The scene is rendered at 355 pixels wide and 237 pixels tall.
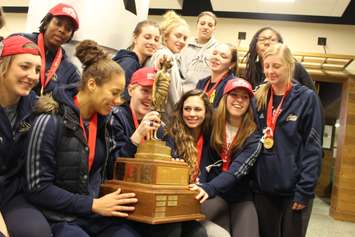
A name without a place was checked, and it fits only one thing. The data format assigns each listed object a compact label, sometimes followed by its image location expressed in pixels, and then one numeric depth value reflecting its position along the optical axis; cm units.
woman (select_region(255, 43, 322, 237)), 206
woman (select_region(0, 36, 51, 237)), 151
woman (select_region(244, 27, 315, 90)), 263
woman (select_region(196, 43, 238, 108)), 250
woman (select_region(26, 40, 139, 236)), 147
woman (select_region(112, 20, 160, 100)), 250
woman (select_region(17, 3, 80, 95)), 222
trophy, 154
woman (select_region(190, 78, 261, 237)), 206
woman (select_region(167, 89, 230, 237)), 204
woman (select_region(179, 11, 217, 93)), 286
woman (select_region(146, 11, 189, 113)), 280
